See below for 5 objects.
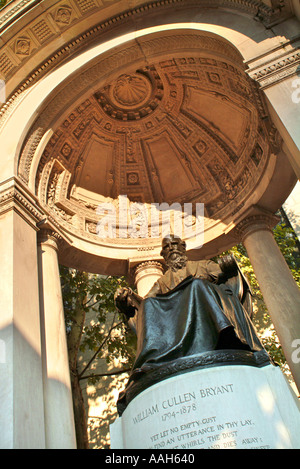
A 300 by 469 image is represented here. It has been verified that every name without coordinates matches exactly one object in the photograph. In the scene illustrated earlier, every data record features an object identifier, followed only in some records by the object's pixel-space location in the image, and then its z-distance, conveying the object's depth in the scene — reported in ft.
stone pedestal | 12.84
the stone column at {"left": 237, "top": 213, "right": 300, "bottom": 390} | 25.53
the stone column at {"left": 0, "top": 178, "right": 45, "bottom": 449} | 15.64
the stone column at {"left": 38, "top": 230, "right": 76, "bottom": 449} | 18.83
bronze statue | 14.83
